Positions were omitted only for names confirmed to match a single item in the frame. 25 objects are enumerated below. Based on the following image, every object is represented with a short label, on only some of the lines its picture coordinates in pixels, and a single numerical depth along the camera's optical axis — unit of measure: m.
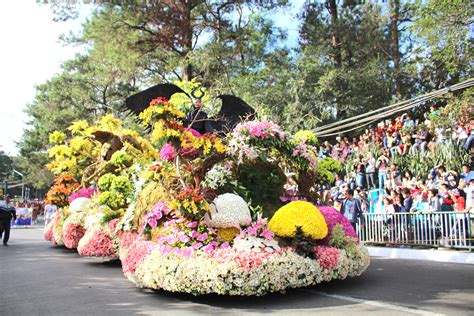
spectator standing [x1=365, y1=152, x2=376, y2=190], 17.74
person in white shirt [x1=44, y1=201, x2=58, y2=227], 22.69
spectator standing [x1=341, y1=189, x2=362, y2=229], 13.70
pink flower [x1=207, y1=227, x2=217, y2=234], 7.12
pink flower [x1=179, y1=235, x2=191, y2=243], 6.99
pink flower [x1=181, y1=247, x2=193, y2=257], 6.82
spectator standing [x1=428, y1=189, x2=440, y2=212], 12.67
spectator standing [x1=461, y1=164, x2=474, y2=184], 13.33
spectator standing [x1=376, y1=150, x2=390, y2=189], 17.22
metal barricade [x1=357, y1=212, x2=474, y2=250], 11.54
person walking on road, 16.70
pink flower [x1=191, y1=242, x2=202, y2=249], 6.91
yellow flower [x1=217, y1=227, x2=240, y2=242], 7.17
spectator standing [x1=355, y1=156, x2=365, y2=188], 17.66
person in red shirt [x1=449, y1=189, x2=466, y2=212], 12.43
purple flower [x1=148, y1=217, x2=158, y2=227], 7.81
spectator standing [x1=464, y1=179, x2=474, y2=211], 12.12
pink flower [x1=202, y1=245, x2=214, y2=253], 6.83
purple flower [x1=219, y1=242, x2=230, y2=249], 6.89
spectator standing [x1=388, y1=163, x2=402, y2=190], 16.26
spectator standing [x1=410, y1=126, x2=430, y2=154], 16.98
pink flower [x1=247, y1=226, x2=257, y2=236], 7.14
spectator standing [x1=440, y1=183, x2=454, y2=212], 12.52
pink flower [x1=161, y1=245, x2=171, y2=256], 7.04
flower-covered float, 6.63
